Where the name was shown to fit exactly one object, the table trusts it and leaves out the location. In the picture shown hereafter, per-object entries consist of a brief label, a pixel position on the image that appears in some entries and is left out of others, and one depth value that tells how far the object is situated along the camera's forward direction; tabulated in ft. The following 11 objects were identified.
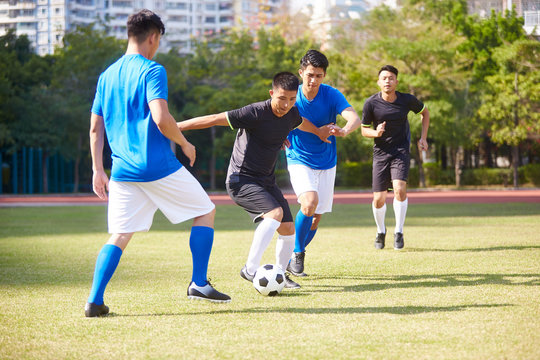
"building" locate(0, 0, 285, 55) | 297.74
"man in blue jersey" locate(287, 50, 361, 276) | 23.29
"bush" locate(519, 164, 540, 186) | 118.21
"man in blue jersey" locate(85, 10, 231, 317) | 16.38
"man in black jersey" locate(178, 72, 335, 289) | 19.69
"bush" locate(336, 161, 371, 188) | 124.88
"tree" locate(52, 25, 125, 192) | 116.67
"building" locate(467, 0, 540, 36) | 133.39
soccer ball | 19.13
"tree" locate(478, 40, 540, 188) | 113.60
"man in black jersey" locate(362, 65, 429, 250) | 30.45
